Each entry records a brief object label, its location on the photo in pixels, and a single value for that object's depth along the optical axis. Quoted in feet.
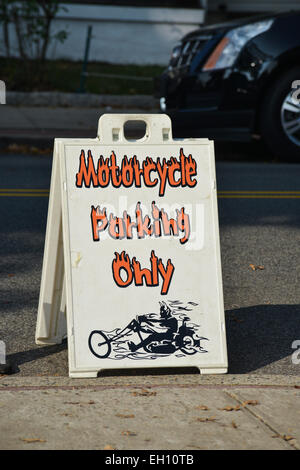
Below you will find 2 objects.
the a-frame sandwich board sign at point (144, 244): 25.32
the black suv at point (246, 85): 61.98
